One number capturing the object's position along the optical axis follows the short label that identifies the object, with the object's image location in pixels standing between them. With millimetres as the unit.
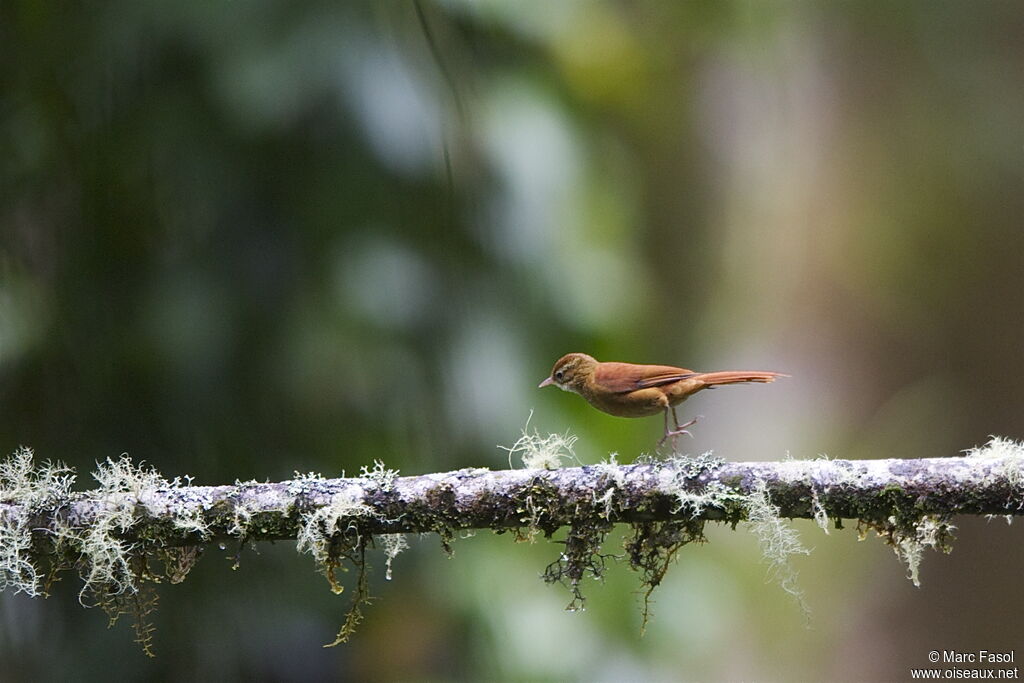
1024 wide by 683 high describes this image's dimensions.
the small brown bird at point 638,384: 10328
